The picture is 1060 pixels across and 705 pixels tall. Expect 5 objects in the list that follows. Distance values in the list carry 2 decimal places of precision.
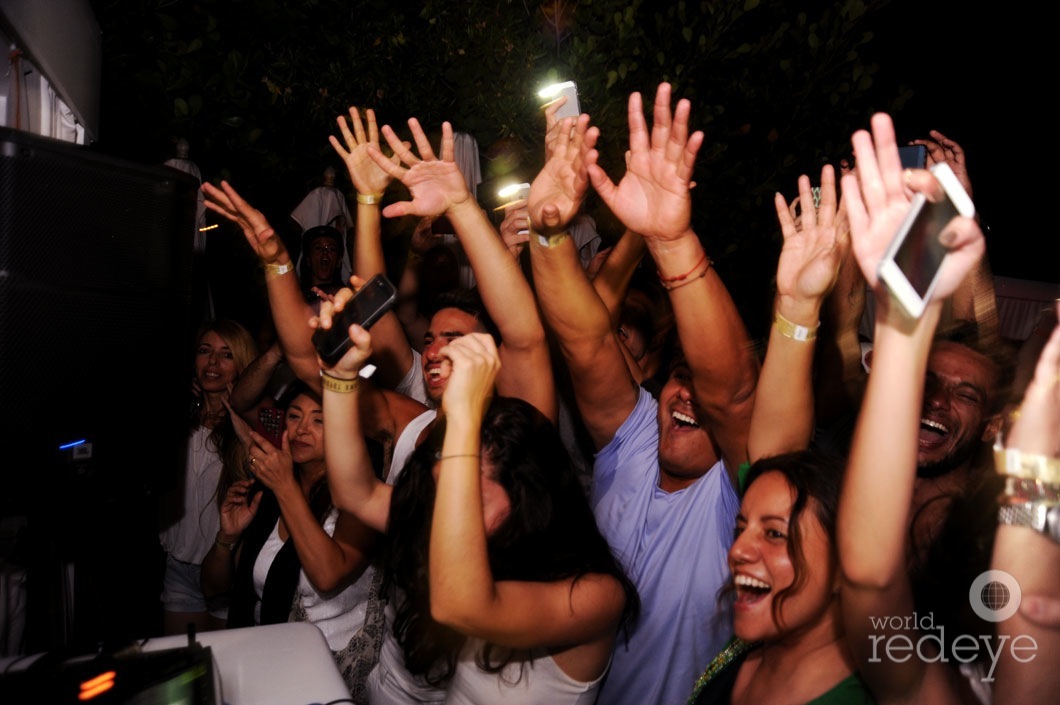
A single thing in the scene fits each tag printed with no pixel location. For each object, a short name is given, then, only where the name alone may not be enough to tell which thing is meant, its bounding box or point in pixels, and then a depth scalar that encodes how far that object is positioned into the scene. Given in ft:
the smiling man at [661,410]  6.05
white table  5.03
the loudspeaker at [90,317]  5.12
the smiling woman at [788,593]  4.99
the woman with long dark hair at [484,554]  4.99
